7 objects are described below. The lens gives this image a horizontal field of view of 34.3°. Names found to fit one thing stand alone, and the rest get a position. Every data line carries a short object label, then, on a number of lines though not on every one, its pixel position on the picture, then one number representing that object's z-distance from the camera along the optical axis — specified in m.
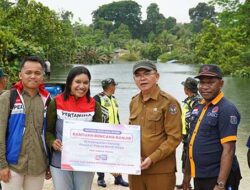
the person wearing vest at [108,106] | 5.32
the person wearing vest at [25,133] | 3.09
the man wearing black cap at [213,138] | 2.92
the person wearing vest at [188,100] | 5.10
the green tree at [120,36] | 88.38
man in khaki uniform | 3.03
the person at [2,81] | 3.97
